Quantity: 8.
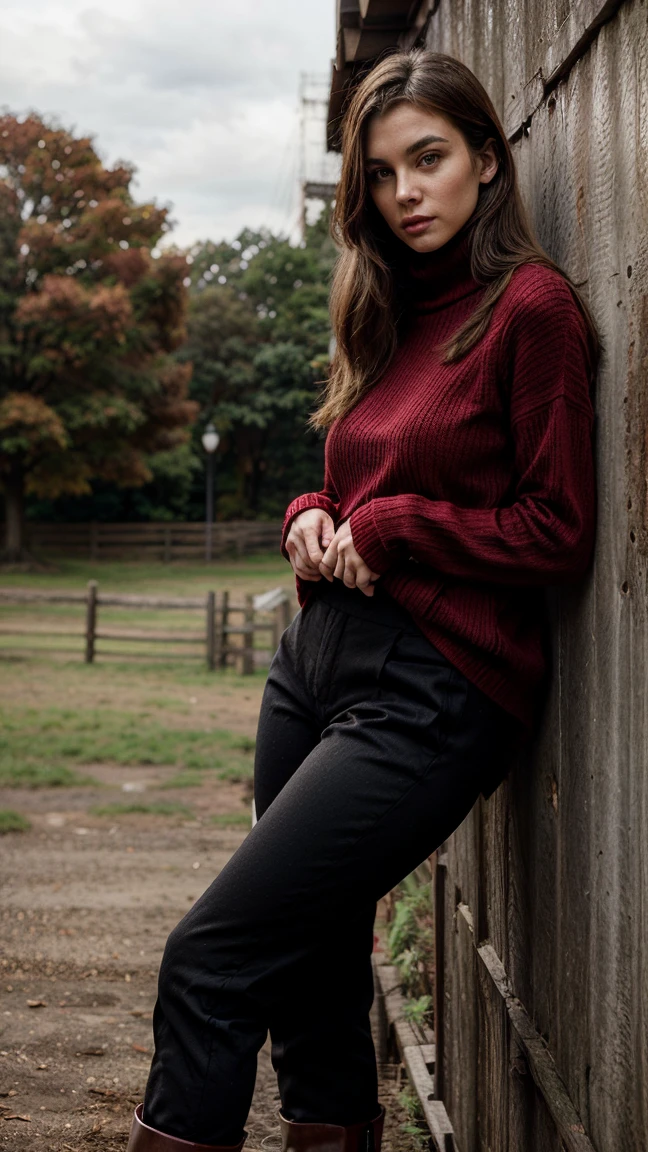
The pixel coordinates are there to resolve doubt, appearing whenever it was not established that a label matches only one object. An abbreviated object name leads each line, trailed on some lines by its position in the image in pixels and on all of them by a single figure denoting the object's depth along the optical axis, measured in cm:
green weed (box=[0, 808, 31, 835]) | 654
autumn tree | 2567
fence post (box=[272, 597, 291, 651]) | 1292
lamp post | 2881
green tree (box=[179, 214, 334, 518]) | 3438
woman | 171
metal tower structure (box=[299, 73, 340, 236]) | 2776
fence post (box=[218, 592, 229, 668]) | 1380
